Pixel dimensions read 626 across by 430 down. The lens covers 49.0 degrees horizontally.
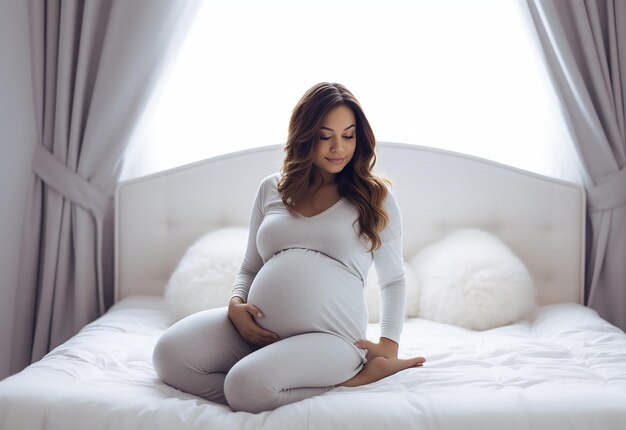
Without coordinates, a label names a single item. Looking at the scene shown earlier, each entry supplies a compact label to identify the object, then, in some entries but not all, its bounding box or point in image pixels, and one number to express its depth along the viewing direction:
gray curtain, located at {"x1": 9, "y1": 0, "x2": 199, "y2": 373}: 2.62
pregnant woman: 1.69
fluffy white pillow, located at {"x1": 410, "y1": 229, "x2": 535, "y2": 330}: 2.39
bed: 1.52
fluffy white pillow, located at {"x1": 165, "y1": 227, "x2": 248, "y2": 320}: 2.39
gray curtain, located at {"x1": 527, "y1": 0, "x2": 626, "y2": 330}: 2.55
